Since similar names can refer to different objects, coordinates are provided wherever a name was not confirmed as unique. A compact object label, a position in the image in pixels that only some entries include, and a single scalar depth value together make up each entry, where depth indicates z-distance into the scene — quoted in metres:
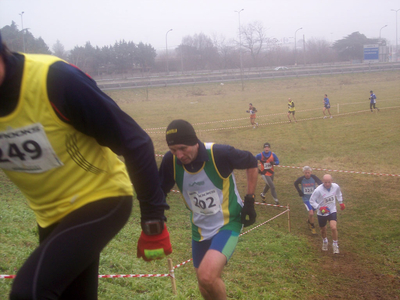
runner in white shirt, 9.08
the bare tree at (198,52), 74.18
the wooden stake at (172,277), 5.34
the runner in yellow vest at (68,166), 1.61
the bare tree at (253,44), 84.25
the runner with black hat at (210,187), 3.82
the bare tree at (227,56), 77.31
